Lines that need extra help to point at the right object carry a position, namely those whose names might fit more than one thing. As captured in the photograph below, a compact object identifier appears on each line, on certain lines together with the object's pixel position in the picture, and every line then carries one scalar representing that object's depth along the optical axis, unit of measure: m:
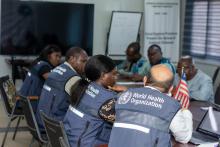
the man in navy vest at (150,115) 2.15
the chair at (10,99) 4.50
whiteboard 8.19
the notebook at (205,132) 2.62
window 7.64
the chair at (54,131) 2.43
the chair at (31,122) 3.51
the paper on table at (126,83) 5.11
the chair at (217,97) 4.32
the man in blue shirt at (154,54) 5.87
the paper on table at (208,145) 2.40
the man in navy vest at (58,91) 3.64
